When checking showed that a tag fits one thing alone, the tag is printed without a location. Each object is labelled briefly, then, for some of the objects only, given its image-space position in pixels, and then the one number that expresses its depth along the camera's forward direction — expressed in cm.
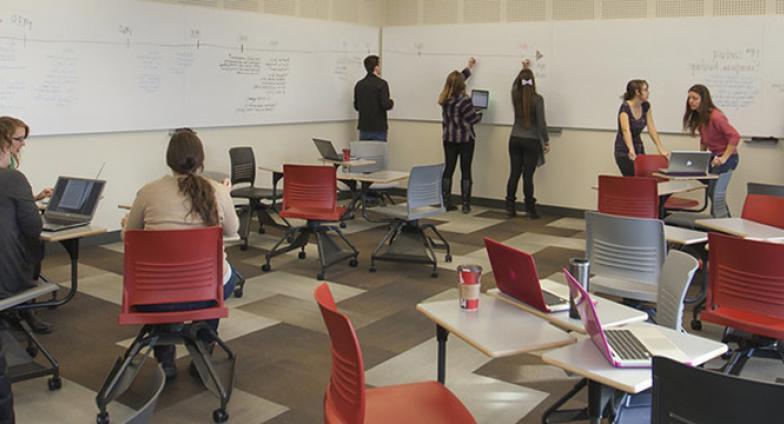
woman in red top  654
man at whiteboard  876
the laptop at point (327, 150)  729
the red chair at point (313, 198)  590
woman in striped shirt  849
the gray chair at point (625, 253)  393
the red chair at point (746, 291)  334
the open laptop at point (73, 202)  421
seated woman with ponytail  349
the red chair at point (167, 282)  331
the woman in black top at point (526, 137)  823
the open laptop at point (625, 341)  222
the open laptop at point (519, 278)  267
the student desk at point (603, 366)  212
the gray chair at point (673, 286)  284
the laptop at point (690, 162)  629
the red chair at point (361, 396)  209
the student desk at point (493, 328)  244
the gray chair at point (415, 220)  606
